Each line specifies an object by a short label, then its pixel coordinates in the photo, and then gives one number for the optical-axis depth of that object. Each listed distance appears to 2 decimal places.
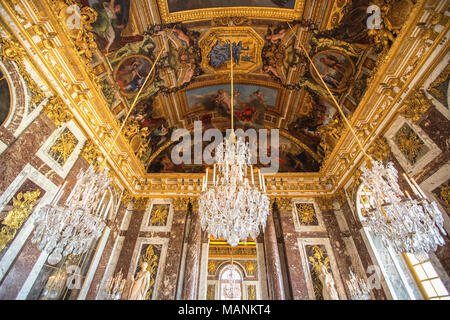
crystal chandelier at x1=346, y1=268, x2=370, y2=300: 6.04
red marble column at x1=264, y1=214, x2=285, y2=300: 6.66
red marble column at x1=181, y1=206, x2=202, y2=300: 6.69
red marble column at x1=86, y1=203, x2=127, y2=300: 6.19
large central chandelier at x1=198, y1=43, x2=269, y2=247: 4.21
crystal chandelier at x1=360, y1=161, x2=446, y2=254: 3.41
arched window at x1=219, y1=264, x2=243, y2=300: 13.45
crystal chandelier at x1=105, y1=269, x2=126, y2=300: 6.08
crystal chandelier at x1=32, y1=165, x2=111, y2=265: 3.51
